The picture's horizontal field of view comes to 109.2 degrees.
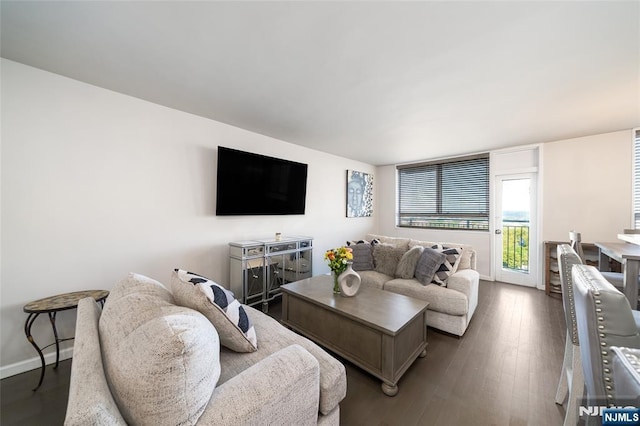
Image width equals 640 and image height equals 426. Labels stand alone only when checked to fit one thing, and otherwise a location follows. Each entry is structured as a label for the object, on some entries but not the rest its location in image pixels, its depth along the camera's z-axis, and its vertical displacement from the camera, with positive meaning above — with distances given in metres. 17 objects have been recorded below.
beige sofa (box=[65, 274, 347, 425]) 0.66 -0.55
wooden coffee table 1.64 -0.92
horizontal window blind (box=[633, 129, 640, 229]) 3.10 +0.50
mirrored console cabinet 2.79 -0.72
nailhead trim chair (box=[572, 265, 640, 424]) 0.75 -0.38
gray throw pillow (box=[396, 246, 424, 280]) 2.81 -0.60
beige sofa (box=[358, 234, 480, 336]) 2.32 -0.84
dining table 1.65 -0.36
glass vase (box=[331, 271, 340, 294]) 2.27 -0.72
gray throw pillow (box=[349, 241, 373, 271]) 3.19 -0.60
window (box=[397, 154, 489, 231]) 4.34 +0.47
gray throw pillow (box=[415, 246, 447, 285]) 2.59 -0.56
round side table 1.64 -0.72
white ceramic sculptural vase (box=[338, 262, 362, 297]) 2.17 -0.66
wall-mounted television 2.84 +0.40
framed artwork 4.87 +0.48
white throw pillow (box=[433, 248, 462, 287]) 2.56 -0.57
